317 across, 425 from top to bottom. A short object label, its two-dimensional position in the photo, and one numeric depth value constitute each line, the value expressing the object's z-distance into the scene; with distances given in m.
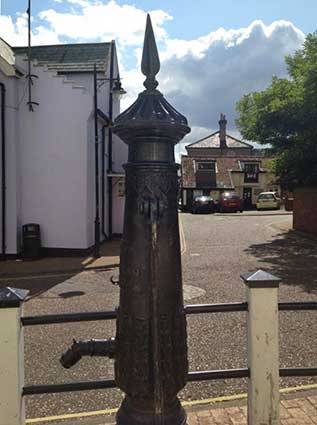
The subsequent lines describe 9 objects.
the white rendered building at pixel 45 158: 12.44
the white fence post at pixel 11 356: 2.64
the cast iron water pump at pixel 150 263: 2.20
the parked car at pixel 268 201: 37.56
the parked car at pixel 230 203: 35.28
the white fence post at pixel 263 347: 2.94
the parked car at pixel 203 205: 34.75
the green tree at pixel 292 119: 15.27
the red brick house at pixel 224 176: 43.03
